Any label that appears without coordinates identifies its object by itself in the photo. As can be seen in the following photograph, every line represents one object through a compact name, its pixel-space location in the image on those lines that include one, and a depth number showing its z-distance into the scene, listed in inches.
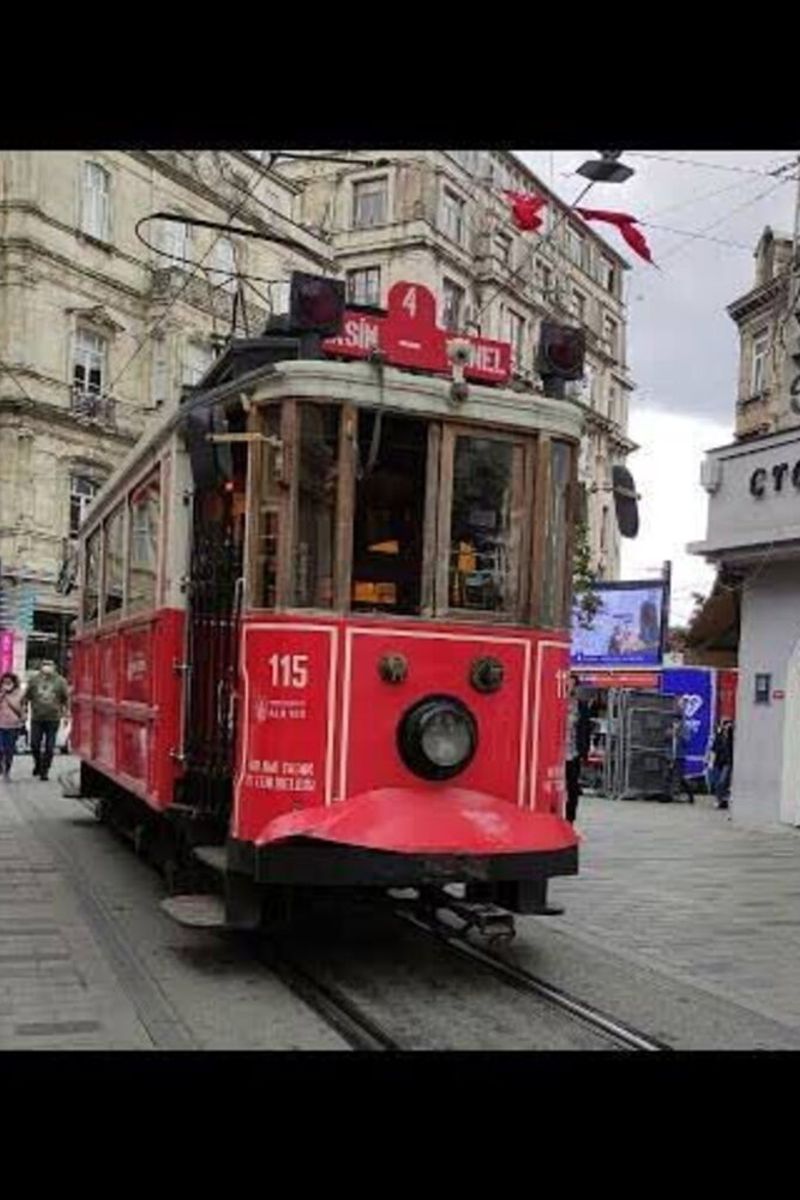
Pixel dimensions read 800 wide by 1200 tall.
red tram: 280.2
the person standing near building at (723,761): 907.4
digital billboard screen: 1143.0
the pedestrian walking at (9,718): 747.4
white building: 650.2
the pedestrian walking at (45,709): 751.7
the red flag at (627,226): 492.4
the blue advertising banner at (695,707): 1010.1
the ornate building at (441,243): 1690.5
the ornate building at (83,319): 1434.5
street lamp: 432.8
